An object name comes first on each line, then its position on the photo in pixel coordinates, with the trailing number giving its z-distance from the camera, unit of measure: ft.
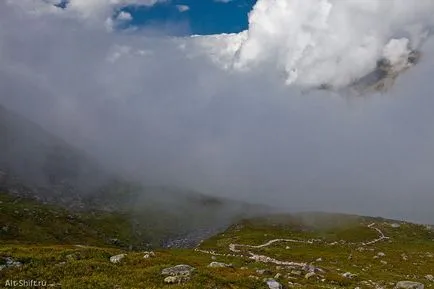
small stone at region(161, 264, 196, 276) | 130.97
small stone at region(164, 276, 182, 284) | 123.95
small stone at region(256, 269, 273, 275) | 190.66
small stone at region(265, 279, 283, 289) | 133.49
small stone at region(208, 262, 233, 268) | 189.78
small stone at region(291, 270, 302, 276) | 226.17
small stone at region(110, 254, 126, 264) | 147.54
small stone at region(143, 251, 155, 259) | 168.04
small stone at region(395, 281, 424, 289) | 214.69
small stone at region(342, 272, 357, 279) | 262.98
